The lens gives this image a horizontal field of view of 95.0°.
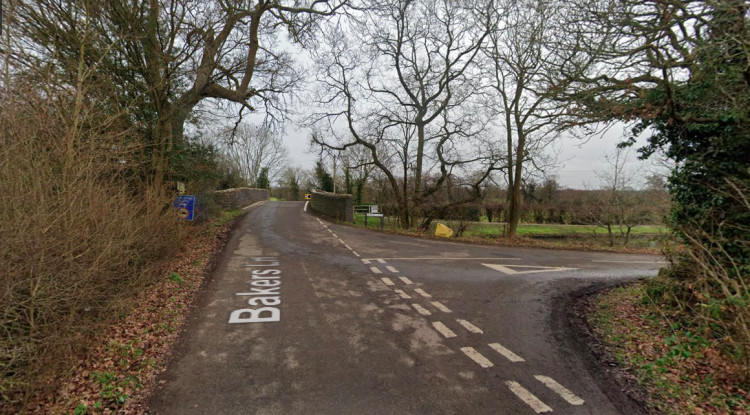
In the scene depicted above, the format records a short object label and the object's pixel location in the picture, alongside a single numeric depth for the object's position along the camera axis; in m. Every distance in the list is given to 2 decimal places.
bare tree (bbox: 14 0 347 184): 6.93
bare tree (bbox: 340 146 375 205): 38.47
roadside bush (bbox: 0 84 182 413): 3.10
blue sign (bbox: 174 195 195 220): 9.45
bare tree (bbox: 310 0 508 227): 19.59
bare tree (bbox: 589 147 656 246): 20.19
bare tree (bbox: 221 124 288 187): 56.74
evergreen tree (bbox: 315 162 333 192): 45.43
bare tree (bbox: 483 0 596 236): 15.72
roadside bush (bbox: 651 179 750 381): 3.59
